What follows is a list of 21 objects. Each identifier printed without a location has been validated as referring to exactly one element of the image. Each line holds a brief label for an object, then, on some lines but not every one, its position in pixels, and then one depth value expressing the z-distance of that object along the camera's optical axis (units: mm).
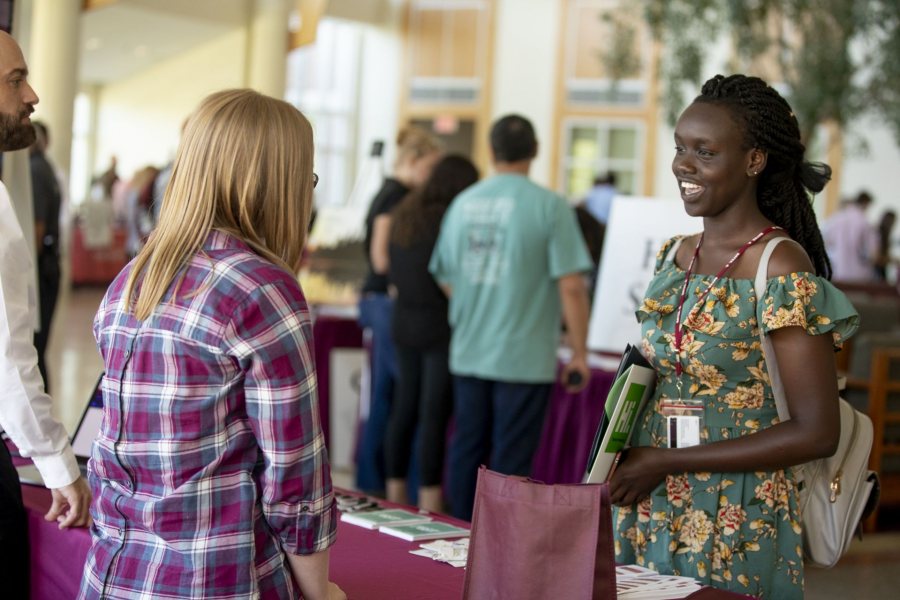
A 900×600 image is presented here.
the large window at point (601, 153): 19516
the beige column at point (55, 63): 13094
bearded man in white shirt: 1863
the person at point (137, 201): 13453
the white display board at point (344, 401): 5414
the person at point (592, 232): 5762
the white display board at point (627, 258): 4375
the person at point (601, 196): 10852
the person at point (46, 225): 5051
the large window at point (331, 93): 21148
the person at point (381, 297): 4859
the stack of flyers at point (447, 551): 2006
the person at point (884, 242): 14948
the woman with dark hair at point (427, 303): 4340
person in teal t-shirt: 3855
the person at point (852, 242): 12789
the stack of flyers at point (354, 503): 2360
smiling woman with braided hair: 1731
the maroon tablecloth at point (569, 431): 4367
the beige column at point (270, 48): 16297
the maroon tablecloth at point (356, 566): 1860
